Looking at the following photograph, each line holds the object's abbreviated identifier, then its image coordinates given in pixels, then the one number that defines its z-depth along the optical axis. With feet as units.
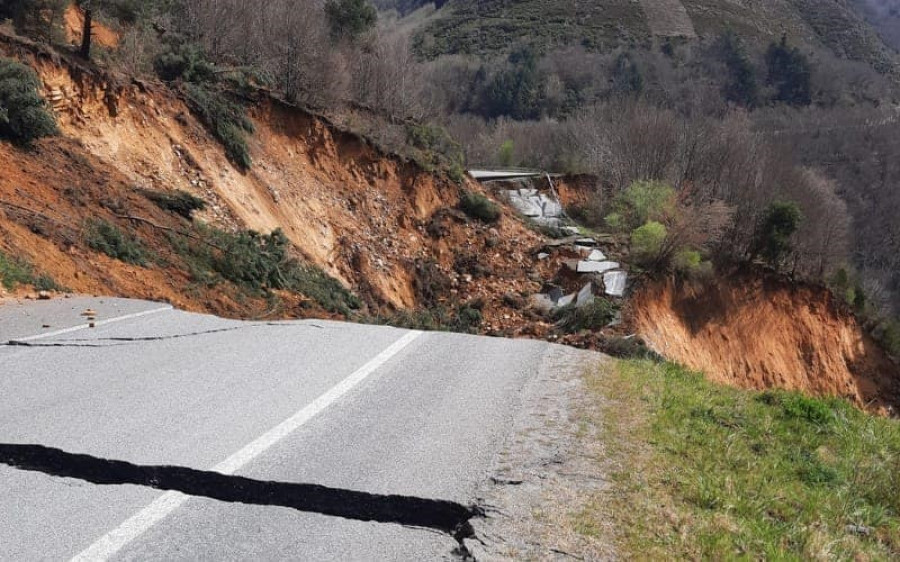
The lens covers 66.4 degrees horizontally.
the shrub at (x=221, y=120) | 59.36
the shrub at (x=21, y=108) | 39.91
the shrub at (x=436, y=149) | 85.25
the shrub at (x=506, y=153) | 166.81
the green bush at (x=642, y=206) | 84.18
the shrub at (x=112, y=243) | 37.47
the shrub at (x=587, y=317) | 56.75
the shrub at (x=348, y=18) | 118.62
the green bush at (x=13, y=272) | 29.48
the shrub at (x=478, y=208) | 82.23
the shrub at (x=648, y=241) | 74.79
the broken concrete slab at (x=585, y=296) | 61.00
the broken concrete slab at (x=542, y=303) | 65.69
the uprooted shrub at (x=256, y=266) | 43.36
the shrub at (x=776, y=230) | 95.25
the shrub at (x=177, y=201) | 46.75
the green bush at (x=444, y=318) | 52.44
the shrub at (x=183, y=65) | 61.71
